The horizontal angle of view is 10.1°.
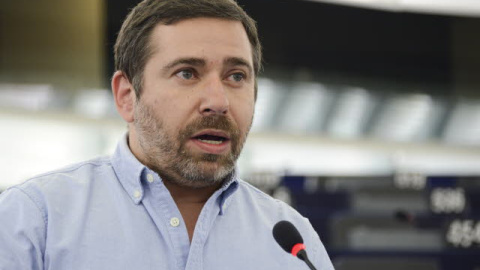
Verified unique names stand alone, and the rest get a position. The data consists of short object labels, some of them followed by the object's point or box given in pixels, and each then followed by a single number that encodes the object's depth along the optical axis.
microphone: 2.92
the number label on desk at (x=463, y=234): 5.26
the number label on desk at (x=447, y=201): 6.54
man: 2.87
